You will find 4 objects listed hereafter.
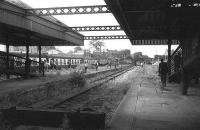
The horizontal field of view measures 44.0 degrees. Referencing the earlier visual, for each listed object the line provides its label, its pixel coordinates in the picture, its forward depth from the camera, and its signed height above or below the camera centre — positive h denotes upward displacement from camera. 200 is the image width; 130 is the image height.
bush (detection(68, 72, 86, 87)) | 16.89 -1.21
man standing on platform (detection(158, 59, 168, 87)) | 14.19 -0.39
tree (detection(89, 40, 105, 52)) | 123.25 +9.39
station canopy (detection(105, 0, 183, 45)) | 9.88 +2.29
